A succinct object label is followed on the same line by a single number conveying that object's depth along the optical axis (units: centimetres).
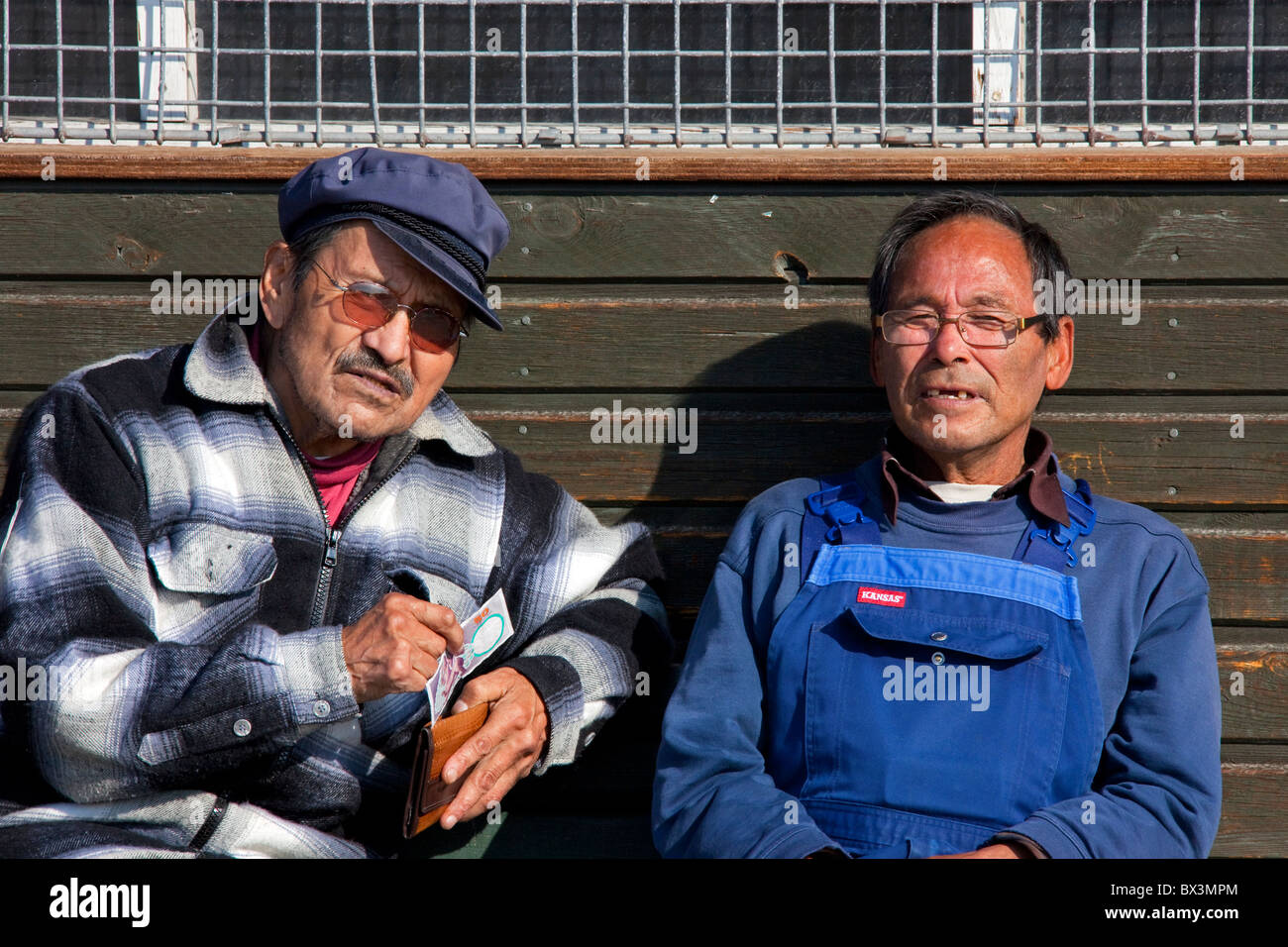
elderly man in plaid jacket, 199
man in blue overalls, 213
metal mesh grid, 302
